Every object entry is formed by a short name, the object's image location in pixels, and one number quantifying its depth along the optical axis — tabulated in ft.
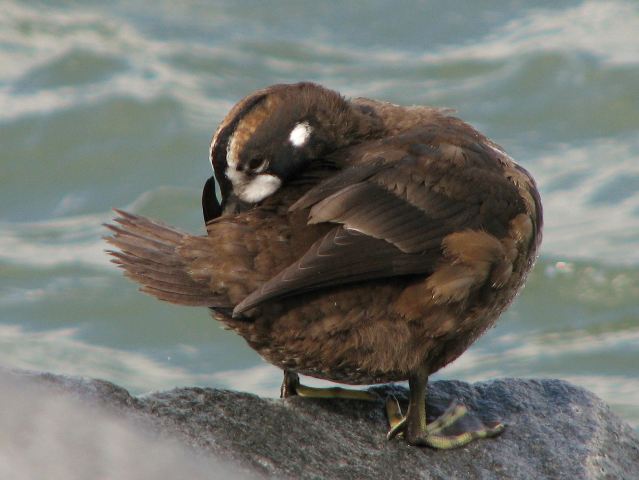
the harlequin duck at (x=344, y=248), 25.81
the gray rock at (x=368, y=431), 23.12
